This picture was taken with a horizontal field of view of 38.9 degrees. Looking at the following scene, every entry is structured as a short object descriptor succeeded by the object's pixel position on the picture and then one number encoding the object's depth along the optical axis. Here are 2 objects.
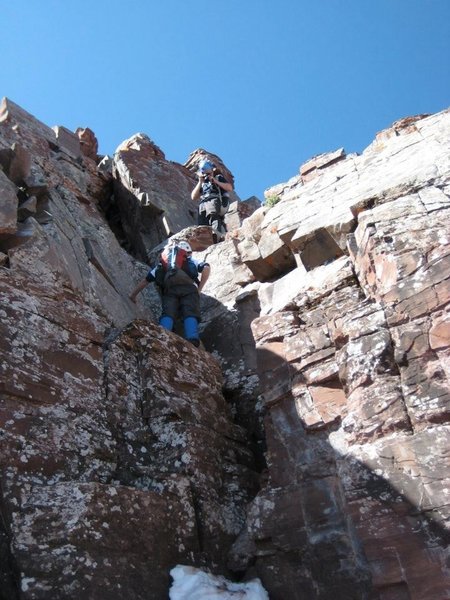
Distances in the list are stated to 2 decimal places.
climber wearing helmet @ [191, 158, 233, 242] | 14.76
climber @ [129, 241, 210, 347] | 8.55
